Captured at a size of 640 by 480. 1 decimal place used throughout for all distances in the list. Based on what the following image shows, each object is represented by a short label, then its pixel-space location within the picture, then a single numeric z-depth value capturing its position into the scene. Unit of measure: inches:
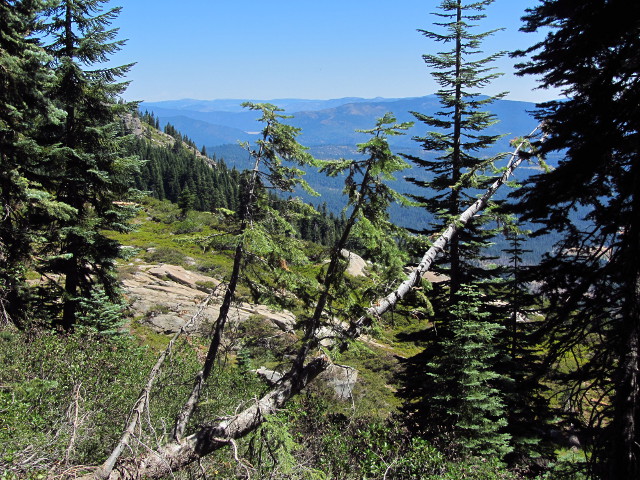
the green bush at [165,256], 1364.2
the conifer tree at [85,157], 468.1
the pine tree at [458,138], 499.5
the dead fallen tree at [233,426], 231.5
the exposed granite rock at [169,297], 822.5
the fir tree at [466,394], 402.3
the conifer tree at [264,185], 339.9
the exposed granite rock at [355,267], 1683.6
